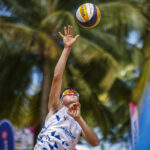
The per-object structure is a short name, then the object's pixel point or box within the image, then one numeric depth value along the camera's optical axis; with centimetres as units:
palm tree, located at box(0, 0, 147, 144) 2395
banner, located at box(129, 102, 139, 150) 1573
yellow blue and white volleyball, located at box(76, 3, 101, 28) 923
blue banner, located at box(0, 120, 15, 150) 1972
